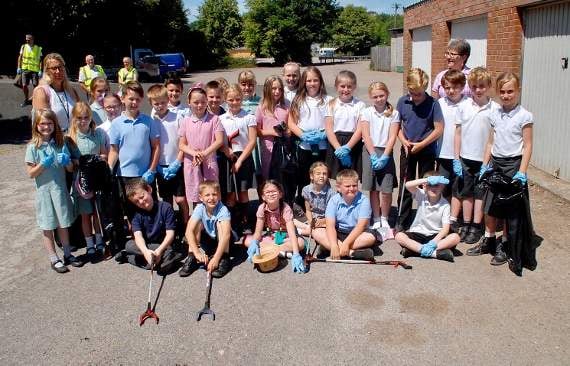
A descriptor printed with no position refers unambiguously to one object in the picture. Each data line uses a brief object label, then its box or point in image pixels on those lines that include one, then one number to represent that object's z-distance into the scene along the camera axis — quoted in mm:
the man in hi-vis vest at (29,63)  15252
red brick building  7054
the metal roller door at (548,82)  6996
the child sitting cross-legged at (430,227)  4855
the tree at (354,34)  59688
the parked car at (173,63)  29322
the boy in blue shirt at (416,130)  5188
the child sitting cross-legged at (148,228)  4879
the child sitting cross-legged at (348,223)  4922
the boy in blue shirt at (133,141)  5117
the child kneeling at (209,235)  4766
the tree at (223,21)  54769
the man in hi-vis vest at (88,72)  11648
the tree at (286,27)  46844
